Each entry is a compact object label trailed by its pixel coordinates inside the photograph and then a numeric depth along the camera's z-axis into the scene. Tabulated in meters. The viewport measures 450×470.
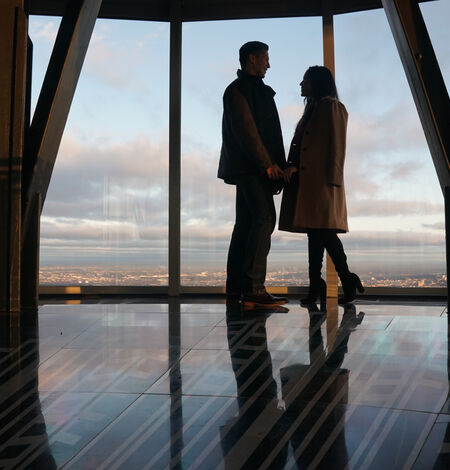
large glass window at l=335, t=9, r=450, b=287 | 4.83
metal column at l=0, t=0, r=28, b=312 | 3.64
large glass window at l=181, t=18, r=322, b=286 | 5.12
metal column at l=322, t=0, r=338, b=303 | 4.93
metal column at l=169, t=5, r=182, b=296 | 5.10
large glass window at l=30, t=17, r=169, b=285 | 5.15
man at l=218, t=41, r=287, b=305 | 3.48
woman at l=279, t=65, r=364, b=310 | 3.67
